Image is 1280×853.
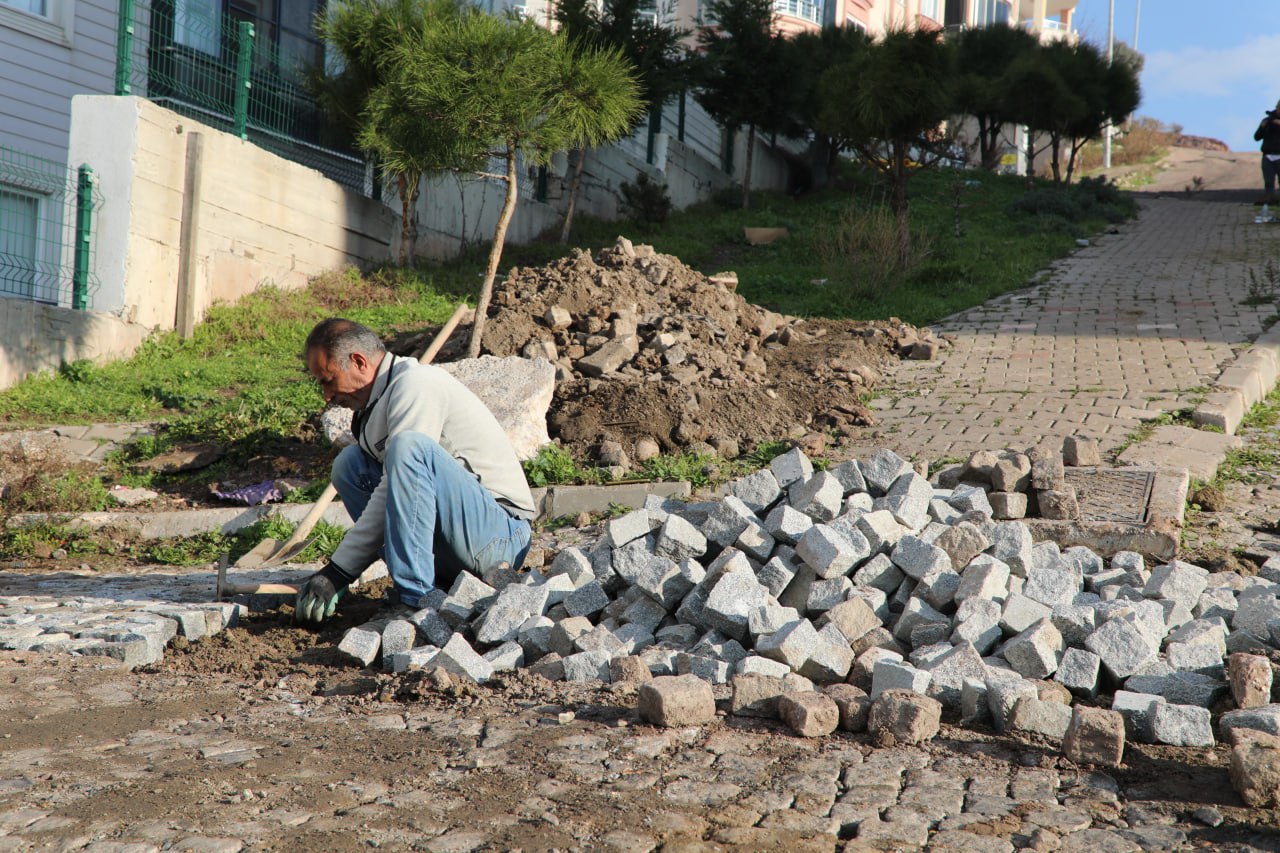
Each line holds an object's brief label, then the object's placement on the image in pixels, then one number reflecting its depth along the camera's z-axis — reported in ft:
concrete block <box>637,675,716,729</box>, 10.13
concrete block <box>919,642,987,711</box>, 10.90
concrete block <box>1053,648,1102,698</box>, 11.34
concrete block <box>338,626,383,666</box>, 12.48
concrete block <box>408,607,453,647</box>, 13.03
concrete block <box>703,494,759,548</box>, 14.43
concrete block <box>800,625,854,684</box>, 11.63
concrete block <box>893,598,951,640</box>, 12.50
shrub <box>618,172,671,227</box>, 60.59
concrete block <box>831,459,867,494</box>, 15.89
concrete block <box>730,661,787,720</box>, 10.56
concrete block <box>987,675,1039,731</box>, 10.25
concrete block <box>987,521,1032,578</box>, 13.75
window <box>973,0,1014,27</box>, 141.91
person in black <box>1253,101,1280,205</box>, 68.95
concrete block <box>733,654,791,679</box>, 11.32
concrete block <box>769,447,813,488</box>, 16.05
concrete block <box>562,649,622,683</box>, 11.85
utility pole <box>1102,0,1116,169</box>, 129.70
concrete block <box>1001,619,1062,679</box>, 11.49
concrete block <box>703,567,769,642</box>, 12.51
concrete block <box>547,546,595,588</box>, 14.10
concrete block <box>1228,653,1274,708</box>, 10.61
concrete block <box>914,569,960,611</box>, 13.00
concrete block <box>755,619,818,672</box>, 11.60
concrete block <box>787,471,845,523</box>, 14.83
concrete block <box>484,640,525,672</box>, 12.18
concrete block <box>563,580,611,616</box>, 13.60
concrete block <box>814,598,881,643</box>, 12.57
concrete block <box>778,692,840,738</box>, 10.05
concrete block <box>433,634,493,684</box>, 11.79
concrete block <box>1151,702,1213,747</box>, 9.98
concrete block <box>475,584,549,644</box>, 12.79
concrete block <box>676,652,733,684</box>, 11.56
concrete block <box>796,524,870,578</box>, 13.32
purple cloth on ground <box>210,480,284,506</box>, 22.29
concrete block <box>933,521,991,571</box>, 13.80
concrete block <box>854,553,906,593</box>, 13.53
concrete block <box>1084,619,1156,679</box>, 11.49
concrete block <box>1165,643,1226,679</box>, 11.74
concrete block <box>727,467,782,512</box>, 15.48
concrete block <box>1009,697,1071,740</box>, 10.02
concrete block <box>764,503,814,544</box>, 14.20
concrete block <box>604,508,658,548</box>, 14.28
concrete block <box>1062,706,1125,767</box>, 9.39
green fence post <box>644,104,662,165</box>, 65.82
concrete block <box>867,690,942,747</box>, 9.87
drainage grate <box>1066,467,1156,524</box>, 16.87
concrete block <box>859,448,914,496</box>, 15.84
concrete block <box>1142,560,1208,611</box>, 13.30
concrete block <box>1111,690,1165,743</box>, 10.14
